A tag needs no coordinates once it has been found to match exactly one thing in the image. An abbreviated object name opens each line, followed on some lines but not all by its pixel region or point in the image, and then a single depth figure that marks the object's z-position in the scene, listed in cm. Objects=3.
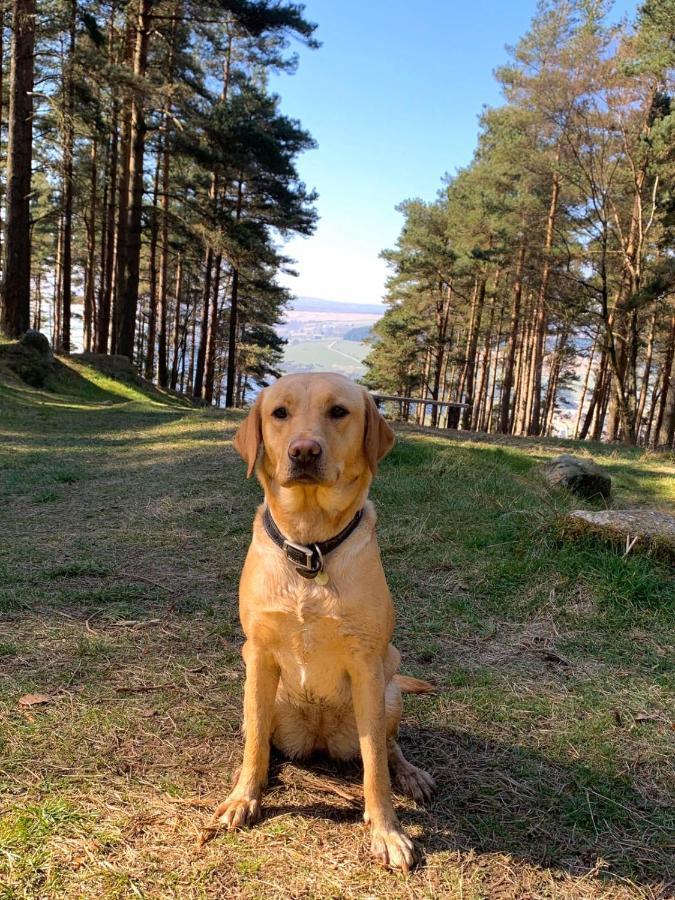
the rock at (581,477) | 695
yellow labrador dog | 209
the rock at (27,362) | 1302
